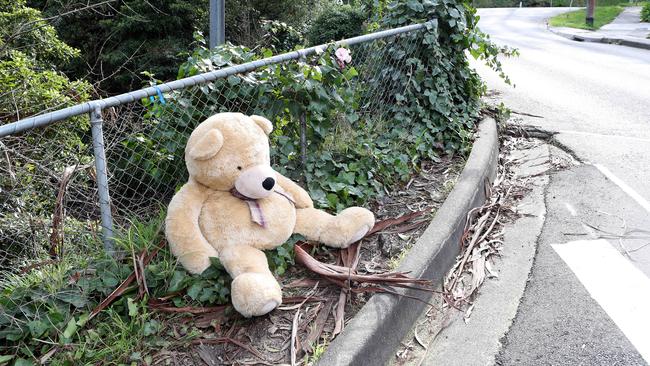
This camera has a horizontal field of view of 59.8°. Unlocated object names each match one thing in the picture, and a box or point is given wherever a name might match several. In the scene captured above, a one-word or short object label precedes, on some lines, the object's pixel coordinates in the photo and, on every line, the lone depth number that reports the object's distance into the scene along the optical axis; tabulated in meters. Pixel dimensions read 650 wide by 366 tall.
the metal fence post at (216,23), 4.00
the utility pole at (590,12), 27.70
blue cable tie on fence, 3.03
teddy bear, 2.87
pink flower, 4.16
